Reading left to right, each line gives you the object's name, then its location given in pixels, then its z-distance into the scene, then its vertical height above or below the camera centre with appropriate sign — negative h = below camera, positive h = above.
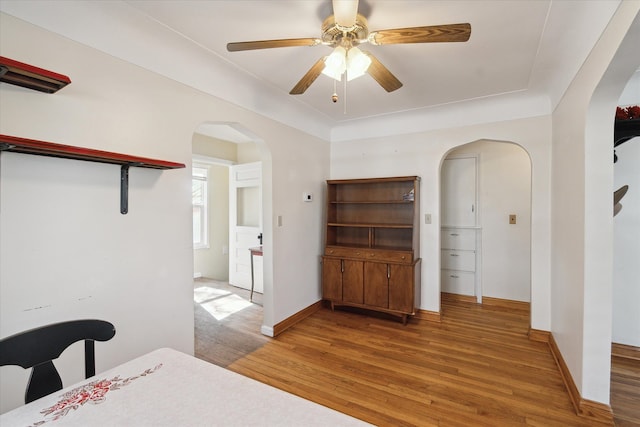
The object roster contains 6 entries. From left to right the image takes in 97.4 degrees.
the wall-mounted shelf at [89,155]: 1.19 +0.29
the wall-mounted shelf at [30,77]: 1.15 +0.61
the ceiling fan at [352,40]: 1.36 +0.91
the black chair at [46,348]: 1.02 -0.53
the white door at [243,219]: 4.66 -0.12
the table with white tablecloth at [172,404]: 0.89 -0.66
